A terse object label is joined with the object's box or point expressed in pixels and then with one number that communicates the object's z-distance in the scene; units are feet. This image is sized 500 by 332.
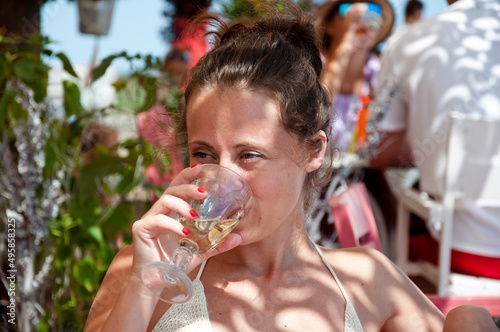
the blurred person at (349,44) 11.51
